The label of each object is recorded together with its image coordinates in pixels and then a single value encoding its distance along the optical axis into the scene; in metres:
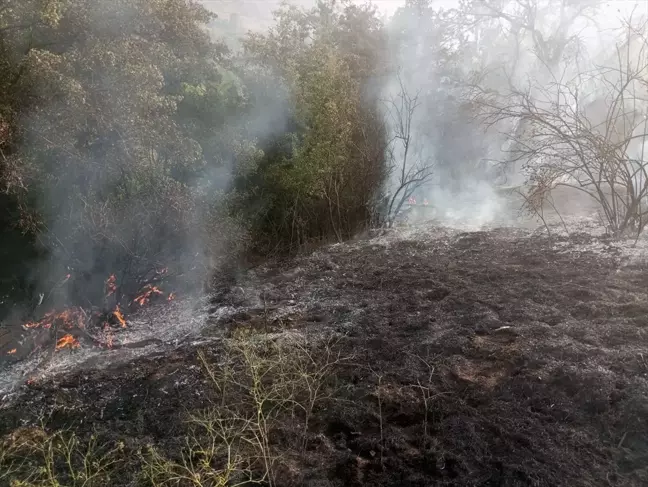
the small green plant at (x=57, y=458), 2.78
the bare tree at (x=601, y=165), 6.05
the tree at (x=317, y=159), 8.91
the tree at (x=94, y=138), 5.42
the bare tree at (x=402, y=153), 12.77
